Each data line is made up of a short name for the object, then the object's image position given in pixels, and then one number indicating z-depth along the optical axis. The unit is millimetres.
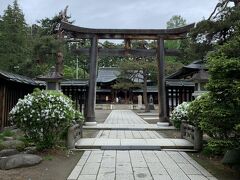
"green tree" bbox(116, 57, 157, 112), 37219
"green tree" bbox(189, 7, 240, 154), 6496
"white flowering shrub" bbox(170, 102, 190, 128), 12547
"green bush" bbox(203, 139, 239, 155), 6508
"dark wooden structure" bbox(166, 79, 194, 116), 18703
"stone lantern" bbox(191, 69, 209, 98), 14484
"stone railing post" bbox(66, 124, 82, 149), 9703
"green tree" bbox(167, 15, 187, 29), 56344
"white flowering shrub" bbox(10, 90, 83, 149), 8578
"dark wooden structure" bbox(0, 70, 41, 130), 14828
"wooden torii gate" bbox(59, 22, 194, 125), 18203
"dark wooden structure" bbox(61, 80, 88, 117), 18734
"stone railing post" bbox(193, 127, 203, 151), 9641
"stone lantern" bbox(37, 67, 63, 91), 14688
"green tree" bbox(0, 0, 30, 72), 29141
